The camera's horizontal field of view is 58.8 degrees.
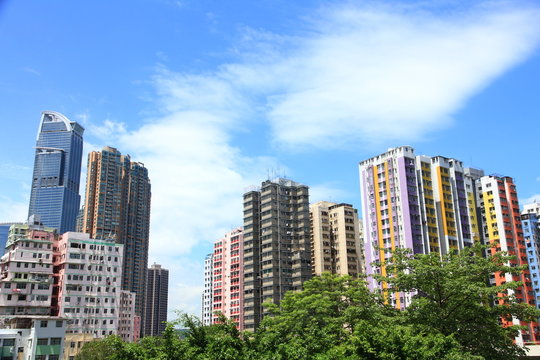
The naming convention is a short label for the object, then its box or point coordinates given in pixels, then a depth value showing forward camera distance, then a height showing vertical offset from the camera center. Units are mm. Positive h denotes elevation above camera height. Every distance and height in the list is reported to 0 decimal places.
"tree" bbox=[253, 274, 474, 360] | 24766 -358
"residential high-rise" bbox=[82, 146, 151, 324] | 181875 +47599
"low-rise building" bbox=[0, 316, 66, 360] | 70062 +92
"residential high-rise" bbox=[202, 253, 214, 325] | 170000 +15735
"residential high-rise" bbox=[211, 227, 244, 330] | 128000 +15798
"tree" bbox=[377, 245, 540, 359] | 28688 +1513
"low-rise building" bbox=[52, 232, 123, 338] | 88438 +9777
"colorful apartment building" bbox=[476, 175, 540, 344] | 108000 +23688
